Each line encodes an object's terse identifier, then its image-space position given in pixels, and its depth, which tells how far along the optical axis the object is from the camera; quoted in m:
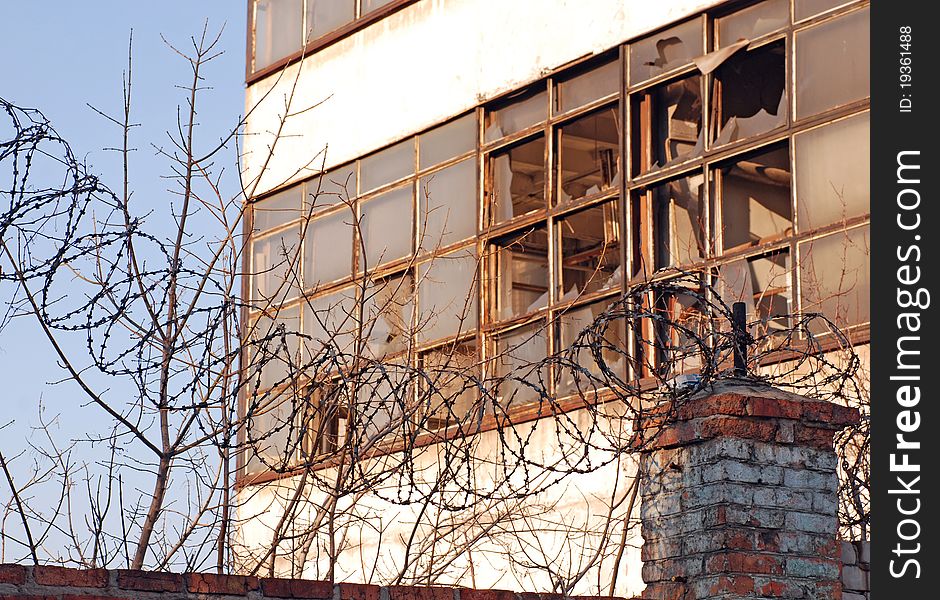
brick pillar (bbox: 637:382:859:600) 5.93
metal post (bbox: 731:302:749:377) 6.37
